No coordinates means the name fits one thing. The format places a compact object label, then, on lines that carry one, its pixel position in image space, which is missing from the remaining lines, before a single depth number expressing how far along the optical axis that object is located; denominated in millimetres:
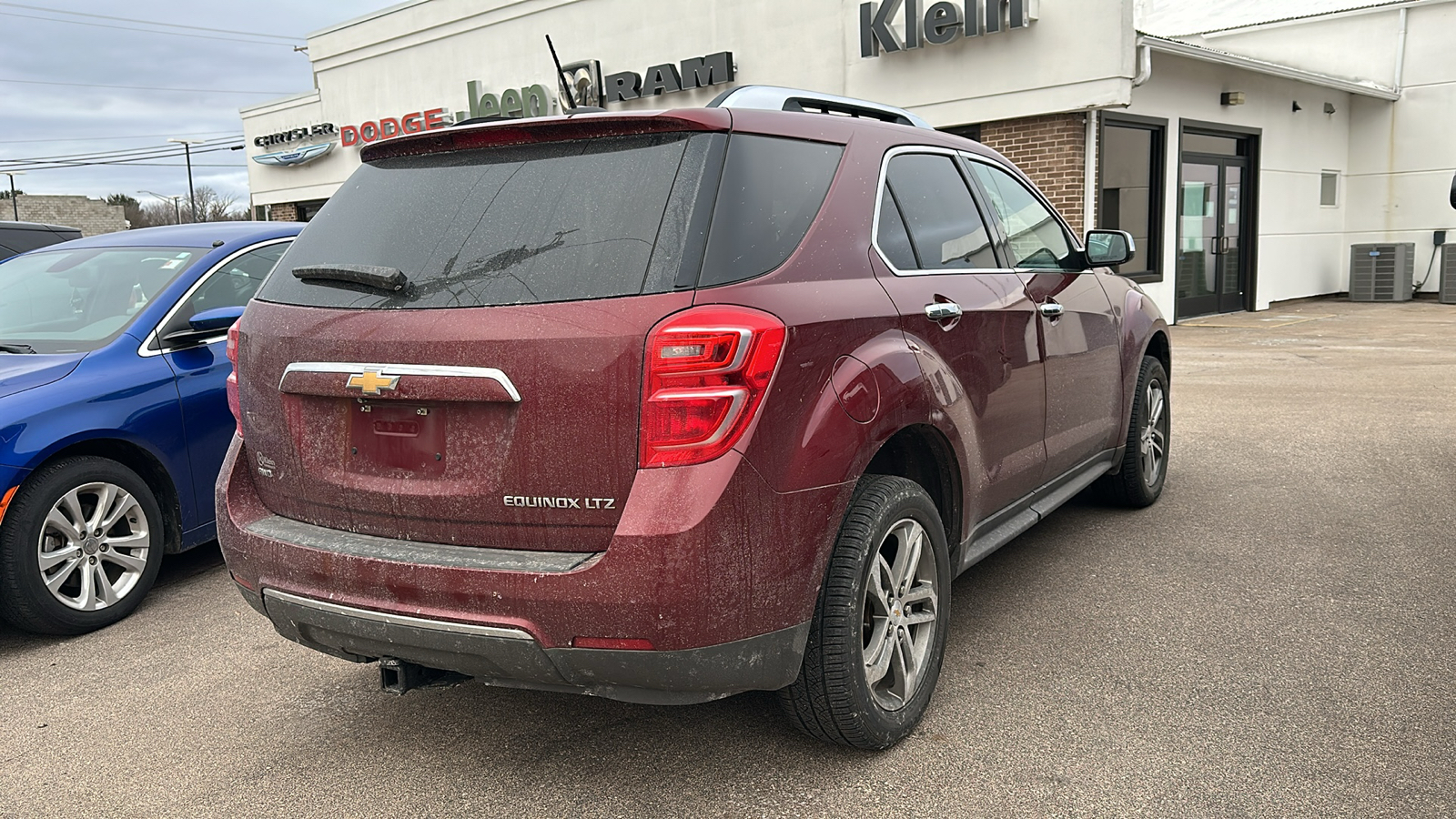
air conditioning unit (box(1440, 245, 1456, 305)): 17391
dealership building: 13227
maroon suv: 2441
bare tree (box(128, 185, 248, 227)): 68188
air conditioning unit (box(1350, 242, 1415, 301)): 18078
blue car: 4145
